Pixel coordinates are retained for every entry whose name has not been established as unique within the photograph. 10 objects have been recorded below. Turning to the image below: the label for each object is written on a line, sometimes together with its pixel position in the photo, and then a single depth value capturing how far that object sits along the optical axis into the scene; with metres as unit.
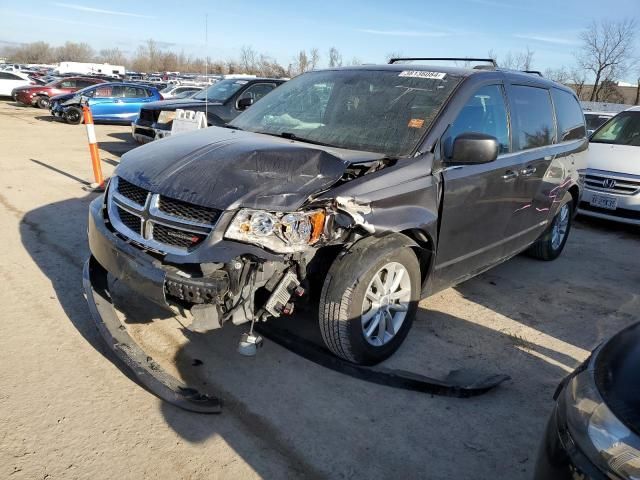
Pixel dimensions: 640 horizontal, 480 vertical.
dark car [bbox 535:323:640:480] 1.51
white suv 7.22
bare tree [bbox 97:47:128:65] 113.62
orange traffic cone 7.37
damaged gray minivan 2.71
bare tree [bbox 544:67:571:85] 34.44
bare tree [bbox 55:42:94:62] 115.40
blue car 17.09
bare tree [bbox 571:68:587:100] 33.78
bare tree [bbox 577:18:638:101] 30.84
